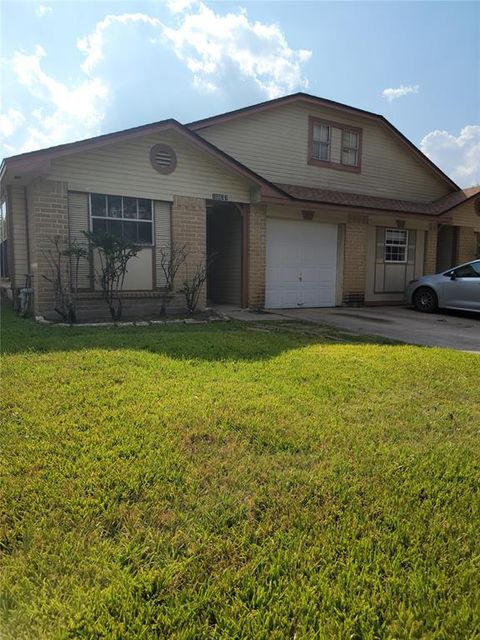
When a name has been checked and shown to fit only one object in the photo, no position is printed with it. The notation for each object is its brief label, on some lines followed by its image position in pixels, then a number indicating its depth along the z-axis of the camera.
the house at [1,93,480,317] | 9.45
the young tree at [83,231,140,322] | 8.90
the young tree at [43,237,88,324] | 9.02
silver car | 11.36
